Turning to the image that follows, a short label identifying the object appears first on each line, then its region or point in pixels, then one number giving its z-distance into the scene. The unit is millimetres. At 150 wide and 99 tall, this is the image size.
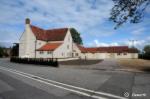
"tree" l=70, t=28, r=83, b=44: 41379
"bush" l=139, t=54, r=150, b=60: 33065
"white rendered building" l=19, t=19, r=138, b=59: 24436
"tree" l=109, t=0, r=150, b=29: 9192
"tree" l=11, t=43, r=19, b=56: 31419
